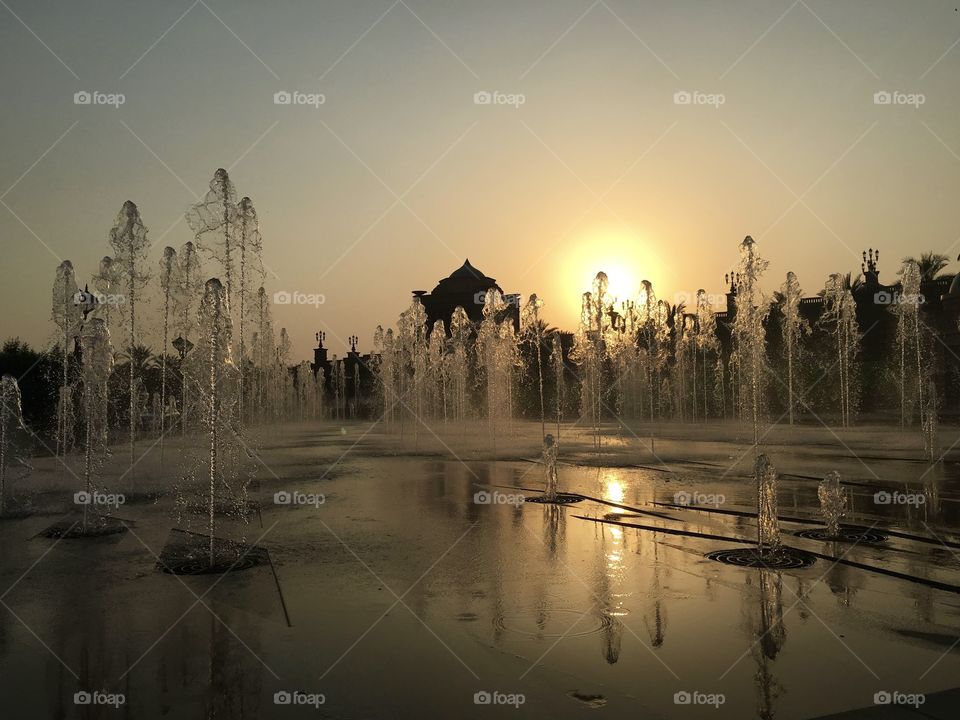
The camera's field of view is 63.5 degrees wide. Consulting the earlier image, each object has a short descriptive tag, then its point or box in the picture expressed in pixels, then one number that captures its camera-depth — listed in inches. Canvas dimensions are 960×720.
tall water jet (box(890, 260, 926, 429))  1373.0
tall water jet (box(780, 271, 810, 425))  1211.2
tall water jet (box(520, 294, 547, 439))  1128.3
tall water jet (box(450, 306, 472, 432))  1708.9
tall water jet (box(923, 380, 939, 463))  659.9
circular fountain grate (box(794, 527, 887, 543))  324.8
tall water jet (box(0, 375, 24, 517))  464.4
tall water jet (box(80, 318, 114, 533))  442.6
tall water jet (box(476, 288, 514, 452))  1160.8
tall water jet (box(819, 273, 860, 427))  1443.2
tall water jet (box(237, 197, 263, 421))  671.1
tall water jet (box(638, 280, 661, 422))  1461.6
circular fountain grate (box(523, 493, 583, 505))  443.5
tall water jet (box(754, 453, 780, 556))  299.3
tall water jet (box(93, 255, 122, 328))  666.8
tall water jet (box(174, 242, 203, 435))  915.4
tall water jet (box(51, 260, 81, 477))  619.5
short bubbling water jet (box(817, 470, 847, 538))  330.0
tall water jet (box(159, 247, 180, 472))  930.1
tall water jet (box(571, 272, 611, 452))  1027.3
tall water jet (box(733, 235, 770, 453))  705.6
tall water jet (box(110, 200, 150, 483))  650.2
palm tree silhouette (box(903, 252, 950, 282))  1558.8
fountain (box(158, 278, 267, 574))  293.1
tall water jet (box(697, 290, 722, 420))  1680.0
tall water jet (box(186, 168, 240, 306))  499.8
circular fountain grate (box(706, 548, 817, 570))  282.0
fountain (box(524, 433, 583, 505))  447.8
